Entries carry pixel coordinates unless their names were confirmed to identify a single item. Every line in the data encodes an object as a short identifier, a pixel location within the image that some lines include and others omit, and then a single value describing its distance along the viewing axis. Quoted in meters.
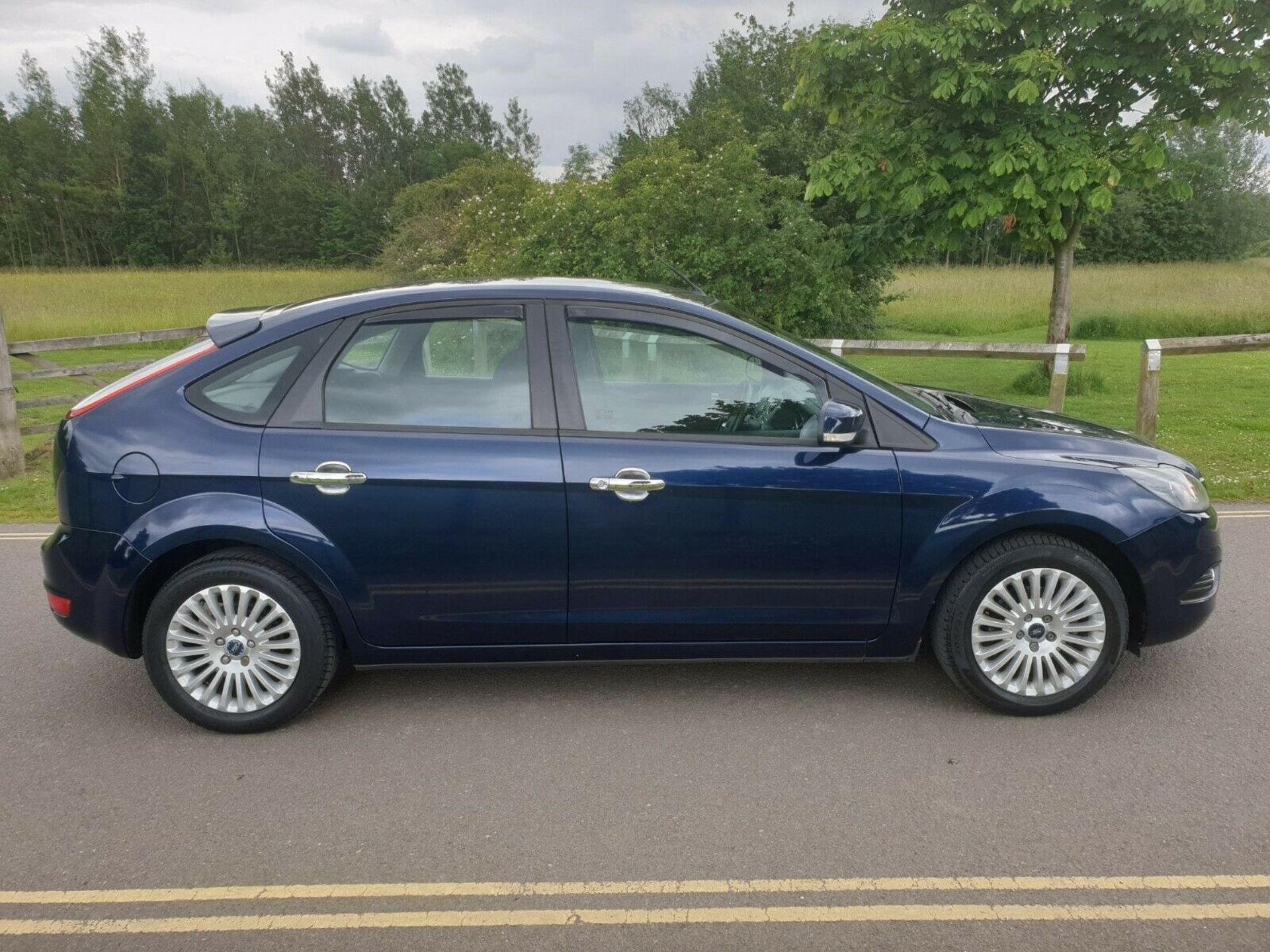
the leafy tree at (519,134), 77.75
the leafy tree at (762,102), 27.64
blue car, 3.85
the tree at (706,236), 11.86
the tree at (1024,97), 9.98
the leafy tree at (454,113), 80.69
